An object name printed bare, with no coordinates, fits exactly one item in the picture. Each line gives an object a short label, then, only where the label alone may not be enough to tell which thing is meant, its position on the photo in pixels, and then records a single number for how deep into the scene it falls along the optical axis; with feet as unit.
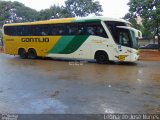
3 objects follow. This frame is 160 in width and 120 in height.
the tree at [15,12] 67.85
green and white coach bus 27.73
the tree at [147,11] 42.33
